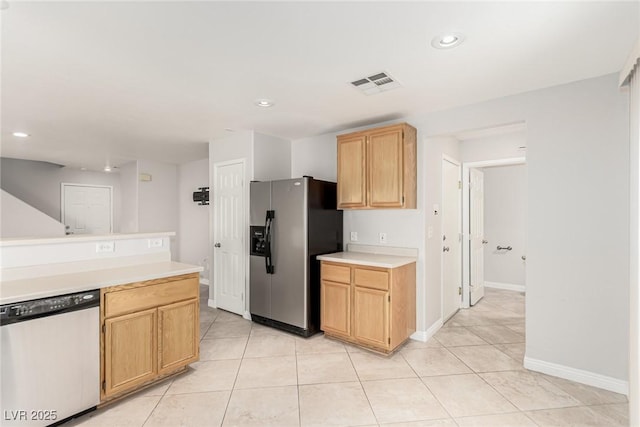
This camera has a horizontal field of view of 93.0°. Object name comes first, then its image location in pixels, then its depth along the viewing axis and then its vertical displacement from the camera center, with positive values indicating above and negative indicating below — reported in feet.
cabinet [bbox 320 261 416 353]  9.66 -3.07
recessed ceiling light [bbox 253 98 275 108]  9.64 +3.59
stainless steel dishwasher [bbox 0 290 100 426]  5.71 -2.95
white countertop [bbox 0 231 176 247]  6.93 -0.66
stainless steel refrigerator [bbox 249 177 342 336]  11.27 -1.28
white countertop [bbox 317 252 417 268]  9.80 -1.60
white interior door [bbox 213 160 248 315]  13.67 -1.03
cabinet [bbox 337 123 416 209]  10.38 +1.61
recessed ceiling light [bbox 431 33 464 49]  6.05 +3.54
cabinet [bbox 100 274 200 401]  7.02 -2.99
